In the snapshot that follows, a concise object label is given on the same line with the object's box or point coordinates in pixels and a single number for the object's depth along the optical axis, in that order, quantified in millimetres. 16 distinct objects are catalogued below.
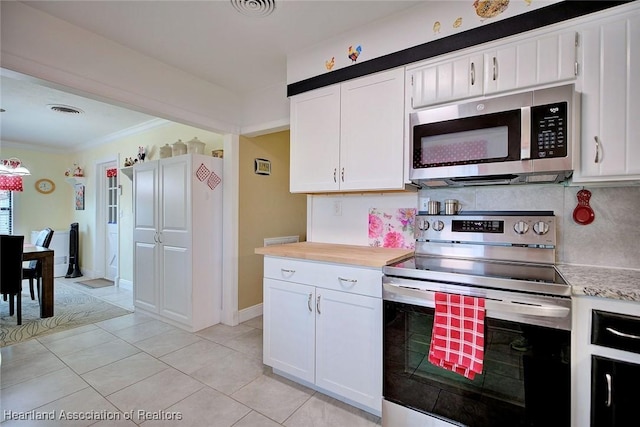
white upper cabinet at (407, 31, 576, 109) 1445
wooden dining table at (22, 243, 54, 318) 3307
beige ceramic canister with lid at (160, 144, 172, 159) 3426
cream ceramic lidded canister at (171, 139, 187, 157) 3287
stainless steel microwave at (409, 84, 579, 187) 1404
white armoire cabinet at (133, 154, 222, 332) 2963
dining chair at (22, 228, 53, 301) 3561
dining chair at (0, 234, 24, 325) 3019
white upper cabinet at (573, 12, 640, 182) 1323
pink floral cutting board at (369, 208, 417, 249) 2090
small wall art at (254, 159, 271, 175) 3385
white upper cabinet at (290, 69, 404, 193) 1890
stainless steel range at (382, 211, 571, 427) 1207
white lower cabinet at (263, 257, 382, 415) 1656
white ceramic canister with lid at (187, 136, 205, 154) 3225
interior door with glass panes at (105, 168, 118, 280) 5035
